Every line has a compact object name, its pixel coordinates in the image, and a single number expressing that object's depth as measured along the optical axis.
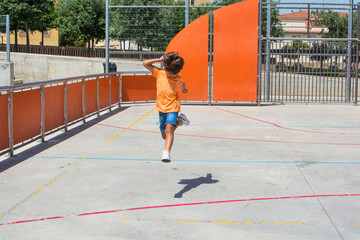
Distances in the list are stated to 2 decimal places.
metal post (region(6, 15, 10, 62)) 21.31
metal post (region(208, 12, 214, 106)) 16.83
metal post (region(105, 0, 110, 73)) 18.09
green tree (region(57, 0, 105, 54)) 55.78
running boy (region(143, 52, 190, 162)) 6.72
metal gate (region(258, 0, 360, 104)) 17.64
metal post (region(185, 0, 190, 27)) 17.84
